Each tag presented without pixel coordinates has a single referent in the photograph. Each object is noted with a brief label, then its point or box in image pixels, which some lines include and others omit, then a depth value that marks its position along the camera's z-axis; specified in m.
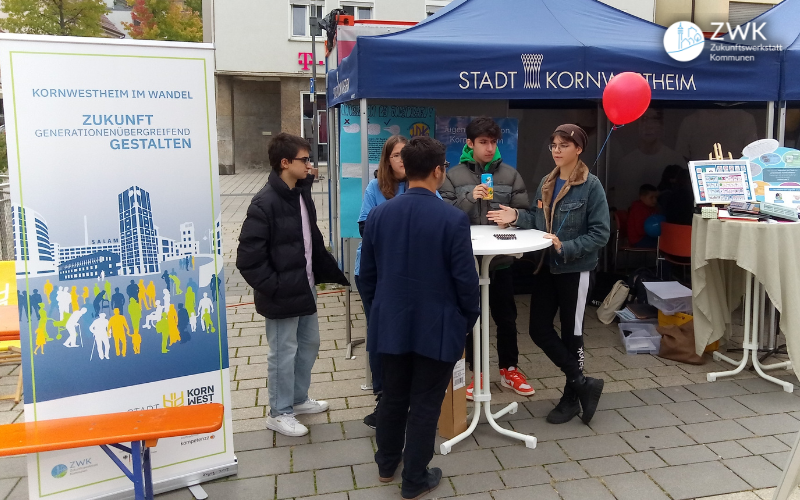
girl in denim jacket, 3.47
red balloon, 3.94
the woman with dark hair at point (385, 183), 3.52
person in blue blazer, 2.70
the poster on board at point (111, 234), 2.51
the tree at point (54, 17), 19.08
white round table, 3.07
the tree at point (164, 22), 25.52
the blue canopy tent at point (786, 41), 4.55
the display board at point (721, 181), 4.30
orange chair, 5.61
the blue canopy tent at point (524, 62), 3.97
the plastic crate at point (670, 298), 4.83
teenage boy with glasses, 3.24
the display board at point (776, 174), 4.37
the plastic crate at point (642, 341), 4.80
